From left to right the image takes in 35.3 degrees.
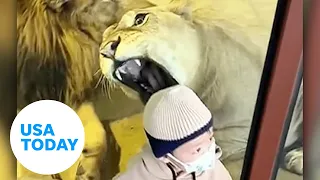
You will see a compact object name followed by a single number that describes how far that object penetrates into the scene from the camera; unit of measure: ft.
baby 1.90
